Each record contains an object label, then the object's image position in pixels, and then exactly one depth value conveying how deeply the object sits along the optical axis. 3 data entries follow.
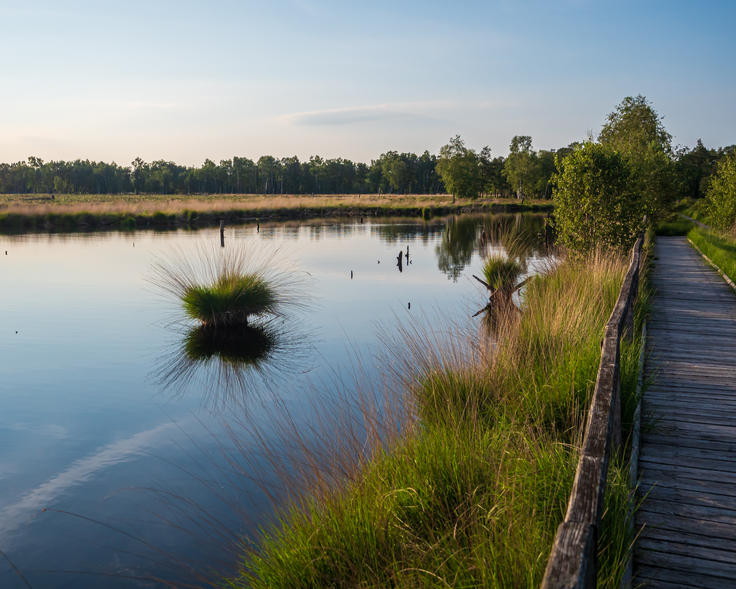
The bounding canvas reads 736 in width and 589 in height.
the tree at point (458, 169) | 76.88
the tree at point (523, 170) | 77.75
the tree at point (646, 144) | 25.67
